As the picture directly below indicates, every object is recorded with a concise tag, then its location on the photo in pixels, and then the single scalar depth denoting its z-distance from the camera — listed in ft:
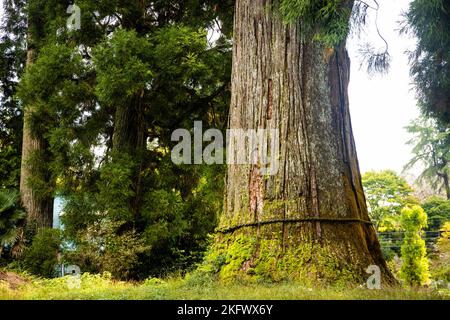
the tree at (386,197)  81.35
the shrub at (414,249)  50.47
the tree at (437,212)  72.28
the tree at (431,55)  15.85
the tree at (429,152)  77.41
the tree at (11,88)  46.11
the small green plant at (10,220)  38.01
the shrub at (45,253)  34.45
